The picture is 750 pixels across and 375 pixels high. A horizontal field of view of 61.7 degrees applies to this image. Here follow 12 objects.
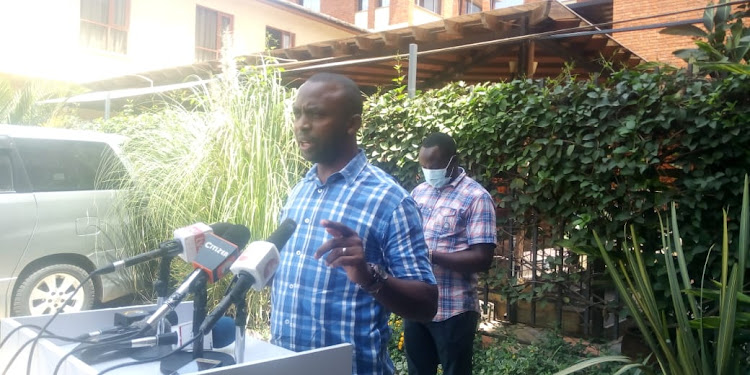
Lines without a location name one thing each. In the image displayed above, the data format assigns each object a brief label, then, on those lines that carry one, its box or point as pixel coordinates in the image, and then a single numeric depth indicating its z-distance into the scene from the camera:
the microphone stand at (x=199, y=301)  1.54
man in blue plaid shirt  1.75
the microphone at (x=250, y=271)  1.39
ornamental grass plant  4.78
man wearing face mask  3.16
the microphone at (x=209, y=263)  1.48
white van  5.69
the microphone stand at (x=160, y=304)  1.46
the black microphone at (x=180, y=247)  1.56
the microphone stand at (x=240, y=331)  1.44
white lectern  1.27
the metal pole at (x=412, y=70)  5.46
